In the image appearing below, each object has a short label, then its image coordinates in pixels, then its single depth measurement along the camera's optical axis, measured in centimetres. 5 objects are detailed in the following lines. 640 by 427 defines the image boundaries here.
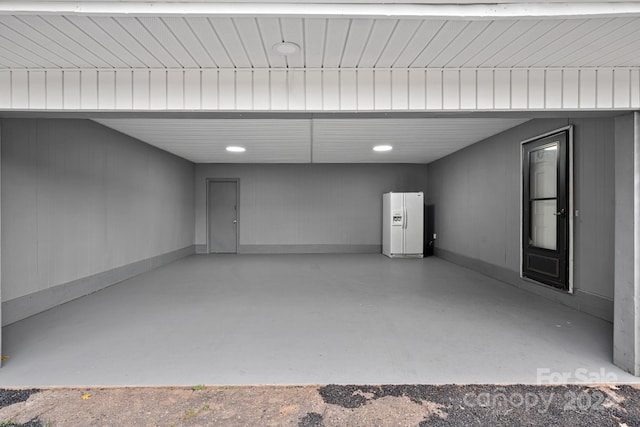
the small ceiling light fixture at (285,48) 206
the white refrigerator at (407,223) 764
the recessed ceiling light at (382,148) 629
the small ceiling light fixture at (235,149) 638
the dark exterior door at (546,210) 387
